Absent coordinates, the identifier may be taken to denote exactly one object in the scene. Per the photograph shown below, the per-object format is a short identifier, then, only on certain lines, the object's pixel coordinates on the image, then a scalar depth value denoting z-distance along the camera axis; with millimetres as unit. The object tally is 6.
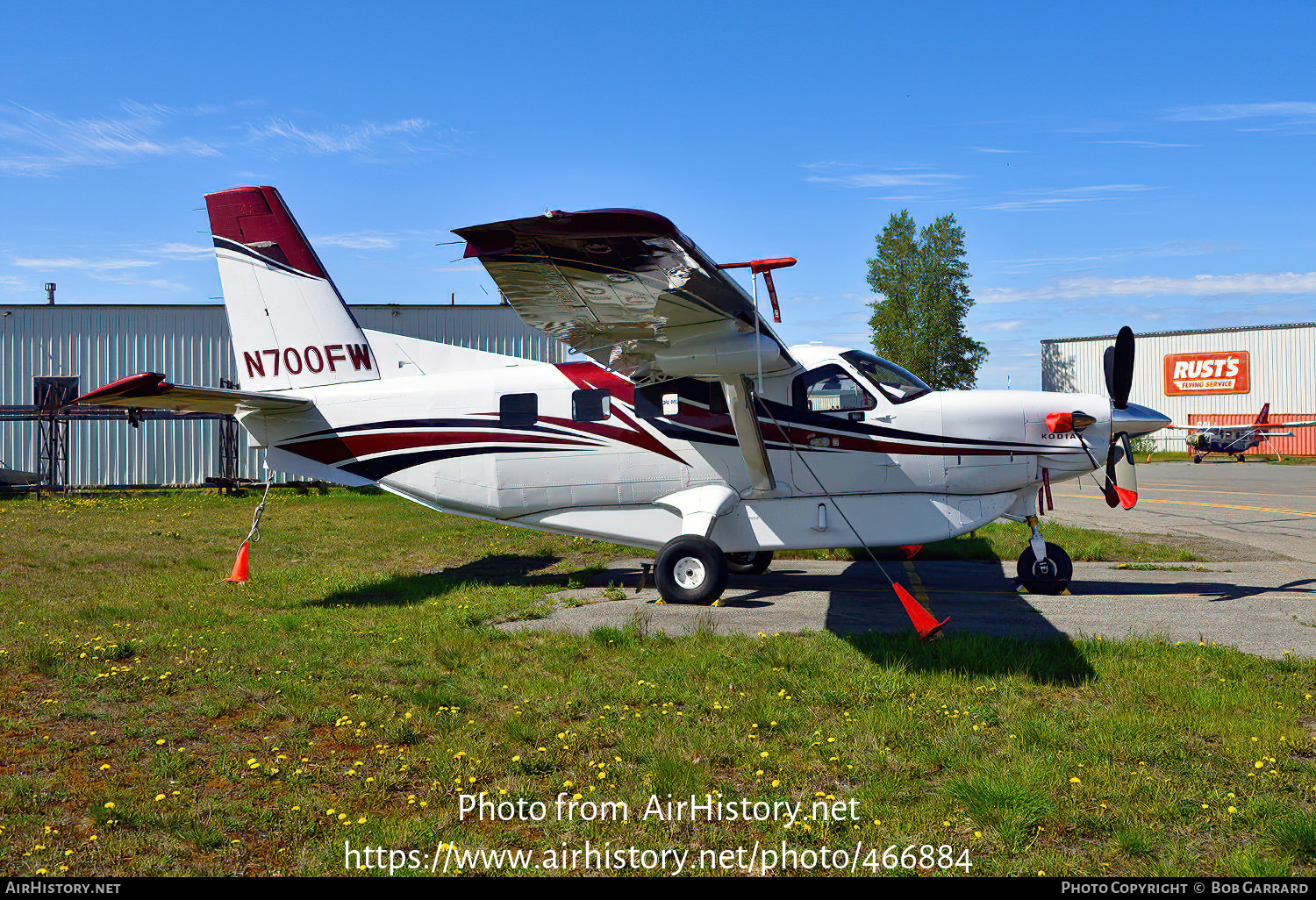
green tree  54188
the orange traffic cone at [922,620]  6965
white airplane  9648
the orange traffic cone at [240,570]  10372
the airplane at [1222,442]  44250
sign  51344
